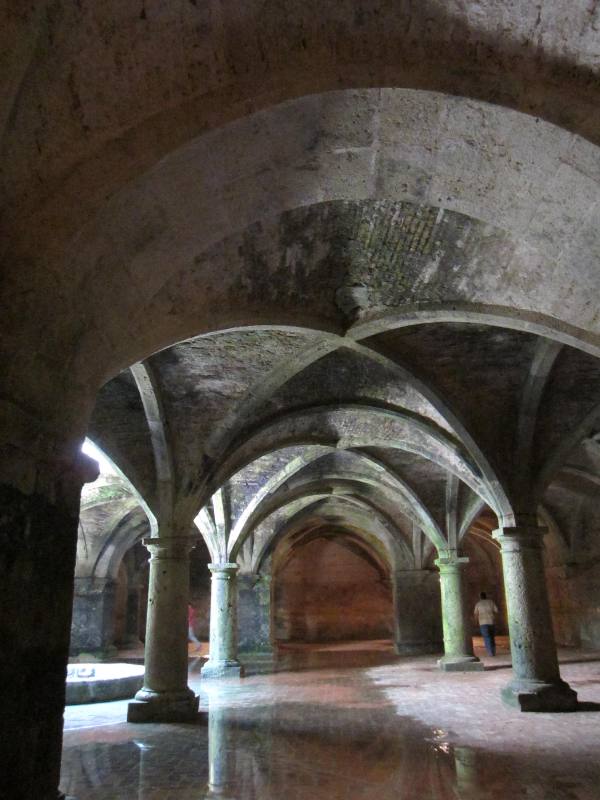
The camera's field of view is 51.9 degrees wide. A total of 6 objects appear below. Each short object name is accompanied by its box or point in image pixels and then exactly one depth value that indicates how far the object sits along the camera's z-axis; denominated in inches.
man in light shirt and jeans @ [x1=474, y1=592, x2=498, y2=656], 584.7
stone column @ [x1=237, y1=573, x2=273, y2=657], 699.4
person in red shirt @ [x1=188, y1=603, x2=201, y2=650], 917.8
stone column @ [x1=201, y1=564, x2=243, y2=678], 526.0
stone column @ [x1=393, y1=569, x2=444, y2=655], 730.2
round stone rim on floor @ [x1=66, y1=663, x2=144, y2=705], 378.9
